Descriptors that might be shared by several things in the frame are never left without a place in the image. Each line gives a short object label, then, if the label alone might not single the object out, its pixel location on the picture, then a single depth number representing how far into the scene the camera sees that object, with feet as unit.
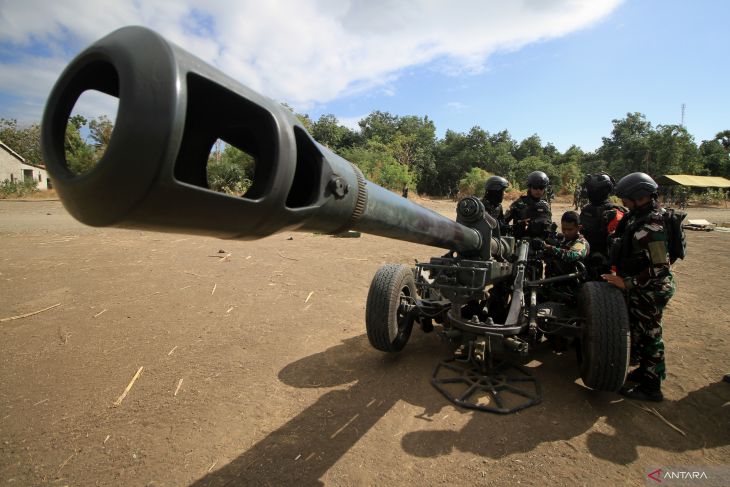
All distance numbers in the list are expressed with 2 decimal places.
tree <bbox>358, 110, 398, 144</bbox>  160.82
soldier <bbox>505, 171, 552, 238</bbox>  17.46
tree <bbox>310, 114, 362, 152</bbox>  143.74
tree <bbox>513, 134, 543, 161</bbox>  164.14
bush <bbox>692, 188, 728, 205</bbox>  110.22
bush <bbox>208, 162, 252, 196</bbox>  62.29
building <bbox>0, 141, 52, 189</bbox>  101.07
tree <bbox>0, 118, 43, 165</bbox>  158.30
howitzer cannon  2.81
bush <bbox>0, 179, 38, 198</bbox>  79.62
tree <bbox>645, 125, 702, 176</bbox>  128.67
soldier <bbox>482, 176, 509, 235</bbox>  18.57
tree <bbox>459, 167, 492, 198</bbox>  109.74
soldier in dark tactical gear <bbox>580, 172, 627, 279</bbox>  15.52
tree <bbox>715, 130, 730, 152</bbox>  142.95
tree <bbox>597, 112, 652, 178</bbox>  144.77
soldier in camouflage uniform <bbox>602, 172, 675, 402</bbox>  11.51
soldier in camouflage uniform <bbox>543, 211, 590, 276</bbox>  14.08
